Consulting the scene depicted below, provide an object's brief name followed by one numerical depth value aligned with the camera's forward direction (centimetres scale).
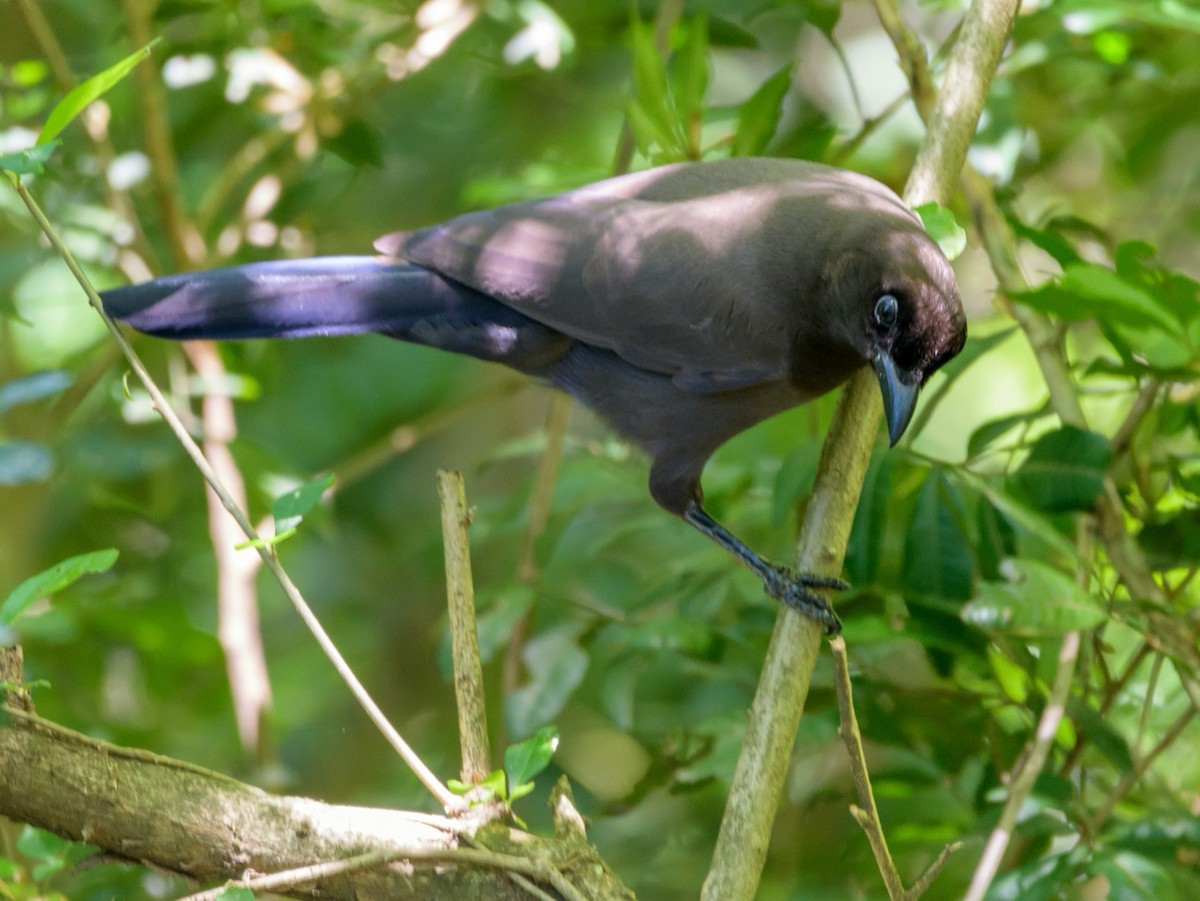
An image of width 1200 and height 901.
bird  527
